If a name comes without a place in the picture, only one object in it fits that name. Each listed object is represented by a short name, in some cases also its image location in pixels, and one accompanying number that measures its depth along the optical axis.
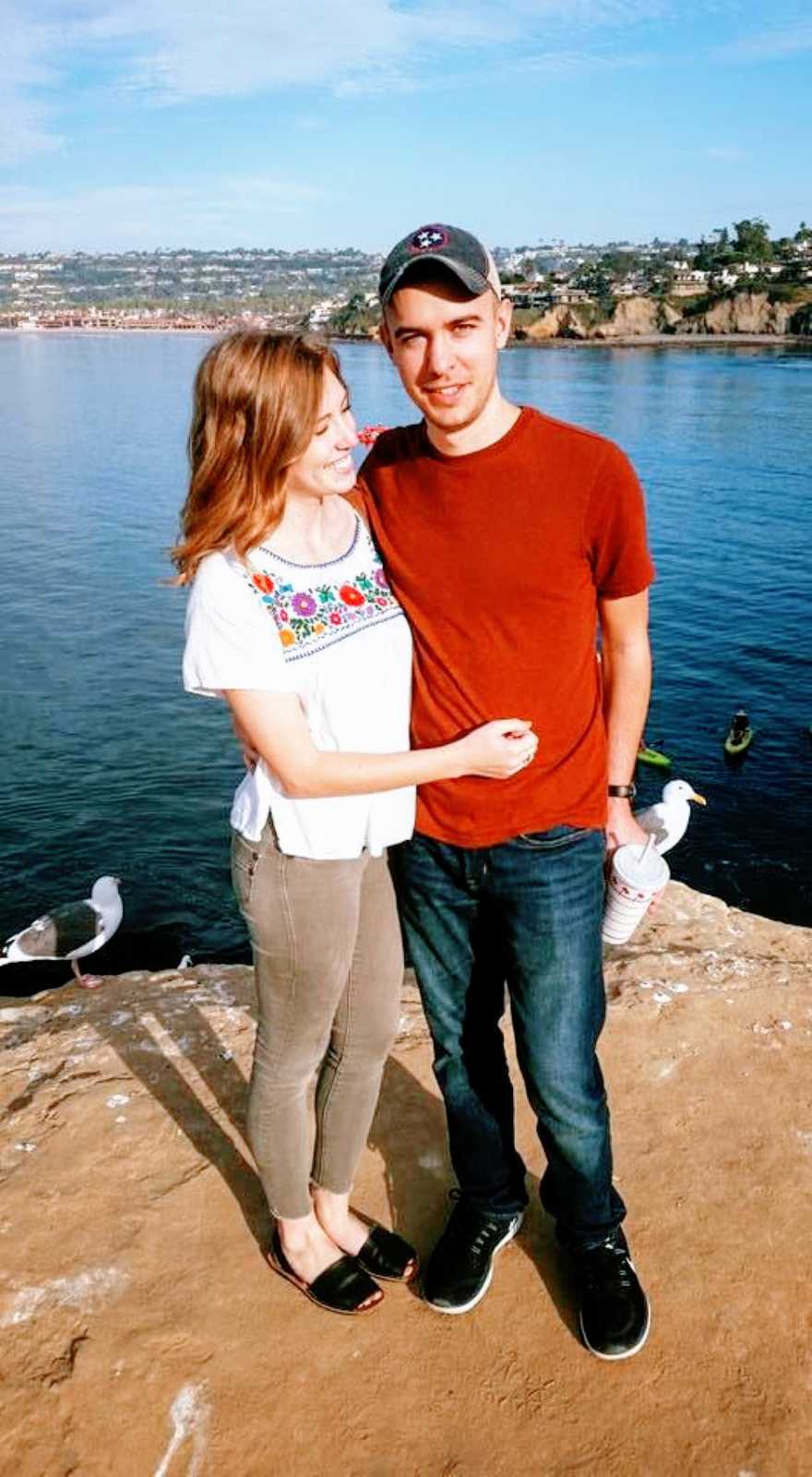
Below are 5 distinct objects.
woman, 2.49
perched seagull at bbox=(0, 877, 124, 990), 8.20
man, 2.64
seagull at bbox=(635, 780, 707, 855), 7.66
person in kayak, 15.35
